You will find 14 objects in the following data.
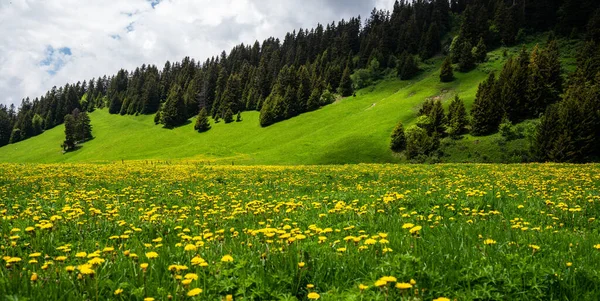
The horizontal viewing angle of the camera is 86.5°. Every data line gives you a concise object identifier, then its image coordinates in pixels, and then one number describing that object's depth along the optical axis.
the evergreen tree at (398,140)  55.31
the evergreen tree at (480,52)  90.25
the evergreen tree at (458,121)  54.09
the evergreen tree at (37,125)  140.12
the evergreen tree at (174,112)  112.12
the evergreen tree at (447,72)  84.75
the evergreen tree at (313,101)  98.62
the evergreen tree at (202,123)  102.44
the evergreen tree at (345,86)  103.56
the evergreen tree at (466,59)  88.56
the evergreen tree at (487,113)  52.12
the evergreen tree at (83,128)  111.67
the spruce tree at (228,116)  106.19
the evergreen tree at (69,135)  101.90
